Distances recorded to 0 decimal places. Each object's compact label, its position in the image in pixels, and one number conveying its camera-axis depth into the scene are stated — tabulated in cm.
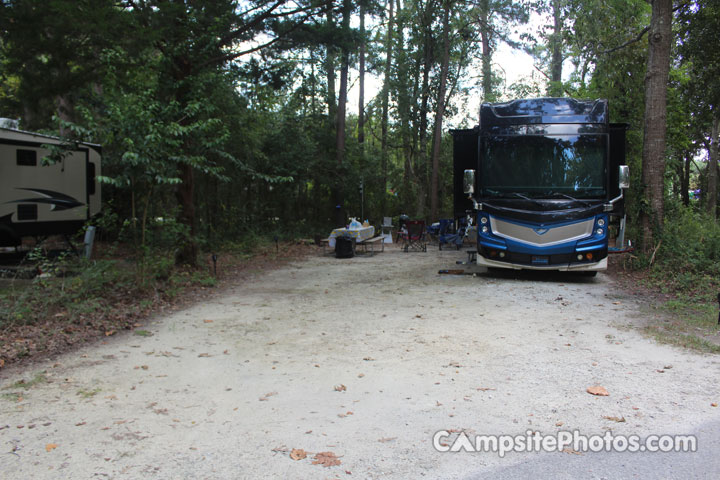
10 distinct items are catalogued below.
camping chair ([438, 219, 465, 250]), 1692
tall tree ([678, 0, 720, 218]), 1373
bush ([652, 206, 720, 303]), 813
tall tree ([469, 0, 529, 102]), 2267
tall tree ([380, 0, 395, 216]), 2523
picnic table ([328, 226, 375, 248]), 1515
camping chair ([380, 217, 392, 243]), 1875
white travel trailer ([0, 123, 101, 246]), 1087
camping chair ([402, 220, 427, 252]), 1705
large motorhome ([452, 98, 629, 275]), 920
